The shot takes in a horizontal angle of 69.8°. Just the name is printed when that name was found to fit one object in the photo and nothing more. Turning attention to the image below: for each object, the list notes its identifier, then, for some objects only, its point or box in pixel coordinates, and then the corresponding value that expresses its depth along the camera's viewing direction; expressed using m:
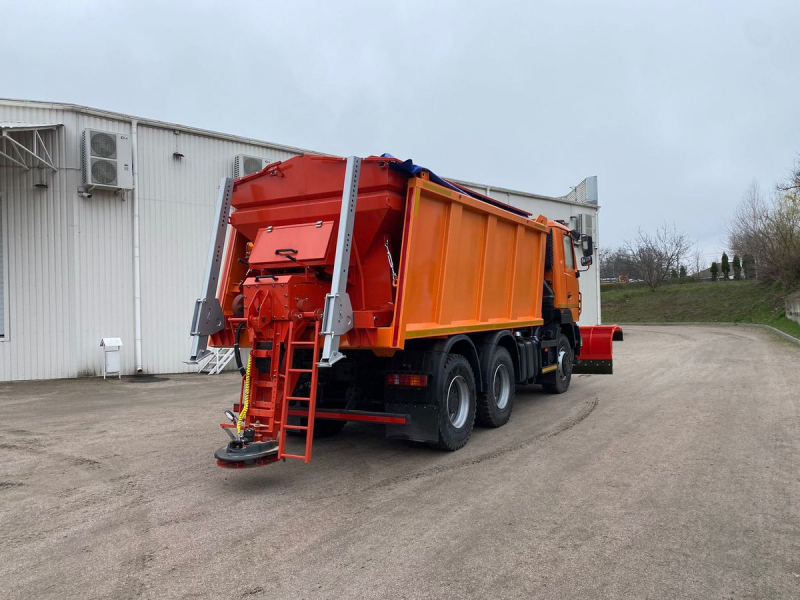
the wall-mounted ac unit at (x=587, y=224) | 26.38
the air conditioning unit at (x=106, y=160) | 12.95
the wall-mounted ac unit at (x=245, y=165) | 15.17
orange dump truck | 5.34
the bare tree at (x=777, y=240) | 32.69
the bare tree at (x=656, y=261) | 53.53
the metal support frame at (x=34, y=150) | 11.66
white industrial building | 12.75
